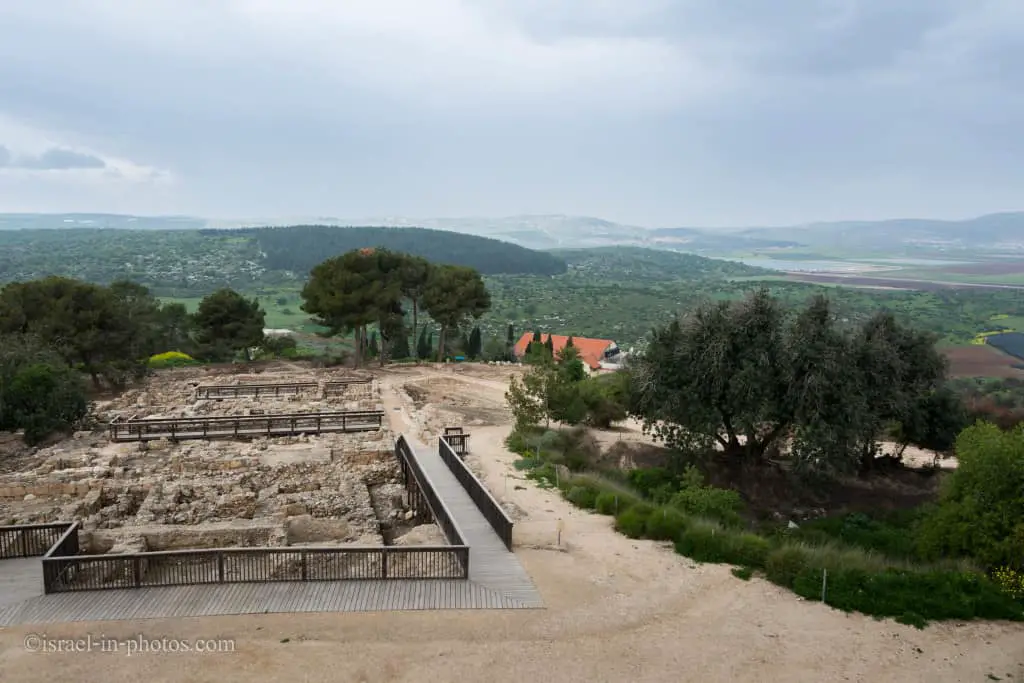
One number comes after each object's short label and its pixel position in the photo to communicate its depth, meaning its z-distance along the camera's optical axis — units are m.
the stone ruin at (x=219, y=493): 15.84
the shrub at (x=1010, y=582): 13.14
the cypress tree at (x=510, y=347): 66.51
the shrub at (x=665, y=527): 16.16
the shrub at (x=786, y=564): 13.80
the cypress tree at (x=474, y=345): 61.22
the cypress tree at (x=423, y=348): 62.64
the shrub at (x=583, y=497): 18.77
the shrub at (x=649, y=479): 23.48
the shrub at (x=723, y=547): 14.72
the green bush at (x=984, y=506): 14.40
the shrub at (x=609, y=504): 18.16
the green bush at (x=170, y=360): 47.22
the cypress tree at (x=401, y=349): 56.09
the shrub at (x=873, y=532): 19.12
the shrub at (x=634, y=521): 16.42
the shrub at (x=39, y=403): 25.97
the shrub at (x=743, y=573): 14.05
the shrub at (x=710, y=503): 18.62
